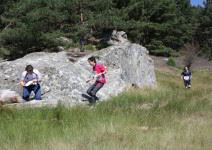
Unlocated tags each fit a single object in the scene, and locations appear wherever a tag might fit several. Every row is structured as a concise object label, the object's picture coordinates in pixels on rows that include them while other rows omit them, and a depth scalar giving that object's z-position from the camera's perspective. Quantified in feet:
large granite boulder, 61.67
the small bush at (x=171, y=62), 192.75
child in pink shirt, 54.90
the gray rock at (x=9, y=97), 56.20
